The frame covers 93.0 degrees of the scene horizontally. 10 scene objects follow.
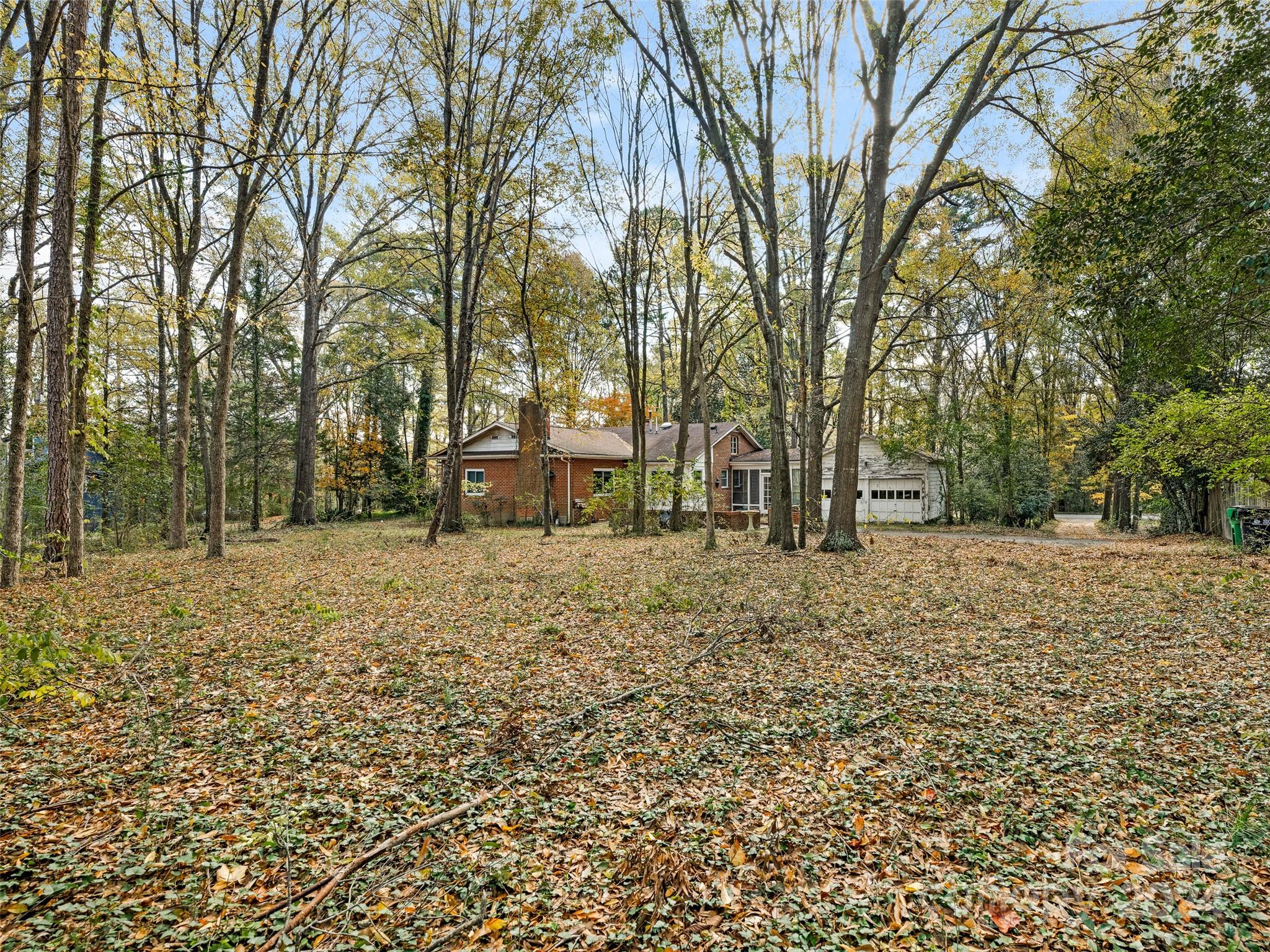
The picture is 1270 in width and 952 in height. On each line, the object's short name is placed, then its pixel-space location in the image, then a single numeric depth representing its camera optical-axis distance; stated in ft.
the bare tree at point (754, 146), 34.50
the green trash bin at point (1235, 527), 40.09
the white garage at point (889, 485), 84.99
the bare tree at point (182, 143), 21.70
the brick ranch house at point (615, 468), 77.71
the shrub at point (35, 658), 8.95
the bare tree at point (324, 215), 41.78
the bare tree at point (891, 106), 31.32
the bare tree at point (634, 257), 51.72
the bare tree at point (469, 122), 41.27
